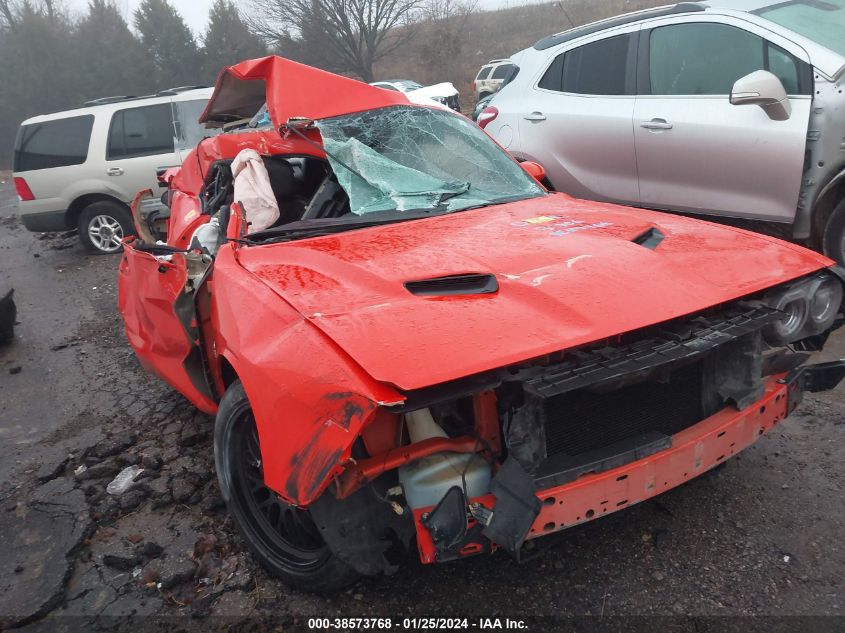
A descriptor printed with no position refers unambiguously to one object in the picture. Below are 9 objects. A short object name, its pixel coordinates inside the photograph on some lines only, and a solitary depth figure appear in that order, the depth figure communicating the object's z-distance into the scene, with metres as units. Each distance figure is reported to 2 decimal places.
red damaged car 1.93
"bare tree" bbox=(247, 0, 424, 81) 33.88
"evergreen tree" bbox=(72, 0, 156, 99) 32.34
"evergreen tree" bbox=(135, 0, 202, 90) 33.75
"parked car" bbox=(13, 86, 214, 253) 8.90
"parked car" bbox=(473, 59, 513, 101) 18.90
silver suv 4.19
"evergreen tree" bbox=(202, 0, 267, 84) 34.56
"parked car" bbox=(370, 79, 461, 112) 16.18
